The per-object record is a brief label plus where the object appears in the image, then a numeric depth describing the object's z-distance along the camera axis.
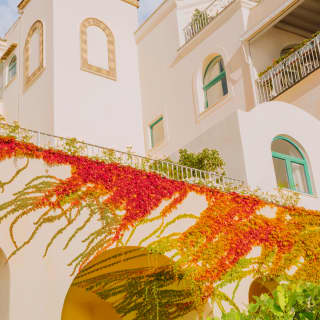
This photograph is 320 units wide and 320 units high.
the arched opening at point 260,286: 12.04
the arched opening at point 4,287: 7.82
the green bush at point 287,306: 4.08
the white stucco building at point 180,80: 14.04
